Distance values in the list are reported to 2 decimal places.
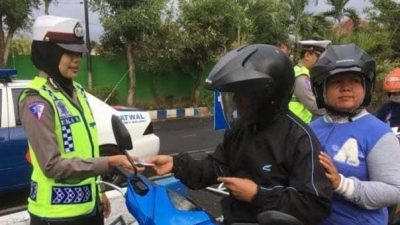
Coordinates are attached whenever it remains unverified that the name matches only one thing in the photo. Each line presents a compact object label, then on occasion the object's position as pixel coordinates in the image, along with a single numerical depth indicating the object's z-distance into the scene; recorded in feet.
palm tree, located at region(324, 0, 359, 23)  79.25
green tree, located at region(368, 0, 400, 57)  75.77
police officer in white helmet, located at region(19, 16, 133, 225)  7.17
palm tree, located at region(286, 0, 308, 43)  76.26
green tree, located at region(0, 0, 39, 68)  45.75
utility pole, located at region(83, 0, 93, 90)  52.75
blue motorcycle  5.59
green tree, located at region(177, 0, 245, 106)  54.49
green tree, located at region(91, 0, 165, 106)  50.03
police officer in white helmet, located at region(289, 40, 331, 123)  13.96
